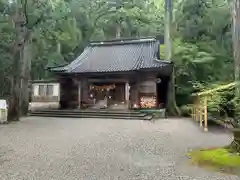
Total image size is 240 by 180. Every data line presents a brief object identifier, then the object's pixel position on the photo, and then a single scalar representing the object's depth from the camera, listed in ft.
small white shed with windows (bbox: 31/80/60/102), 45.23
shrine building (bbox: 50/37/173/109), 42.10
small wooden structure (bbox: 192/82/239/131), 13.65
